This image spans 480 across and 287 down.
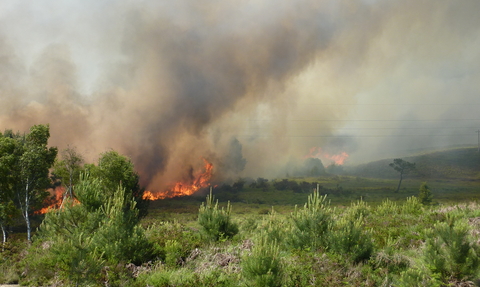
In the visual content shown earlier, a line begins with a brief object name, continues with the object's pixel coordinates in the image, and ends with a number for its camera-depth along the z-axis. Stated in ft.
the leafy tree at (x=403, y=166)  525.75
